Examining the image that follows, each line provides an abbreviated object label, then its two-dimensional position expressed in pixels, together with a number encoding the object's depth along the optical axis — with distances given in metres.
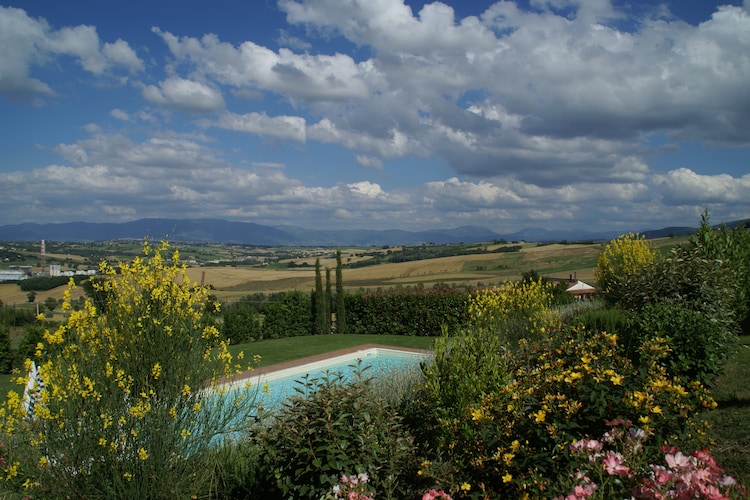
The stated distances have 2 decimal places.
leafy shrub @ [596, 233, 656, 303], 12.15
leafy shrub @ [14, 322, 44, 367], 11.00
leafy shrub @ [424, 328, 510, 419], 4.62
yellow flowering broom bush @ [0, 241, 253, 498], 3.03
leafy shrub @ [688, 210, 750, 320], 9.71
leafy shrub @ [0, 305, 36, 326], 13.66
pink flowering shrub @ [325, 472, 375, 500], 2.72
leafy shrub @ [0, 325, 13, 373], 11.33
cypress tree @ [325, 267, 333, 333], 17.27
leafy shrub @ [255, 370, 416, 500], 3.37
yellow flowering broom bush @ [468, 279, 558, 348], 8.55
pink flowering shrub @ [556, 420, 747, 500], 1.82
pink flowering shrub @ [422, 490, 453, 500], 2.54
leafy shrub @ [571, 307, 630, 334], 7.52
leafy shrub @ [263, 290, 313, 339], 16.81
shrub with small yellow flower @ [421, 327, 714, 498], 2.85
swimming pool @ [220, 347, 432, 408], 9.83
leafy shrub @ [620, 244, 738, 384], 5.41
